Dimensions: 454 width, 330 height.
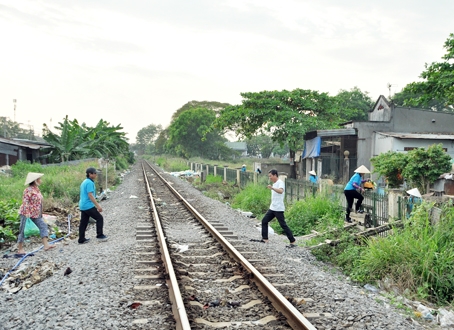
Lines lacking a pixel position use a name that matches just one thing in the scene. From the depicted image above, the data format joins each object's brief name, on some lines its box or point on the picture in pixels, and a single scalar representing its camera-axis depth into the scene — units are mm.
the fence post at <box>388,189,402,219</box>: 8914
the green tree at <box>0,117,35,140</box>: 54525
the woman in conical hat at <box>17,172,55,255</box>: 8081
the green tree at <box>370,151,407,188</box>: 15289
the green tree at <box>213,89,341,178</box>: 24109
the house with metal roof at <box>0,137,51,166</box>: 26611
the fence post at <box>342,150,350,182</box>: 23769
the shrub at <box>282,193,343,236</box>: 10930
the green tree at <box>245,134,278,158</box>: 78375
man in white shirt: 8742
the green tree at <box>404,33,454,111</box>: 16344
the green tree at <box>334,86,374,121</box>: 51875
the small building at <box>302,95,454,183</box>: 21828
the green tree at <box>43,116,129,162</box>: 26219
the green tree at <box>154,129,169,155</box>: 85088
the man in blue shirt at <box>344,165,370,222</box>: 10367
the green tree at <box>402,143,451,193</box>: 13734
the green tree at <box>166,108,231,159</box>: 58219
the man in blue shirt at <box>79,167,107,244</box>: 8789
